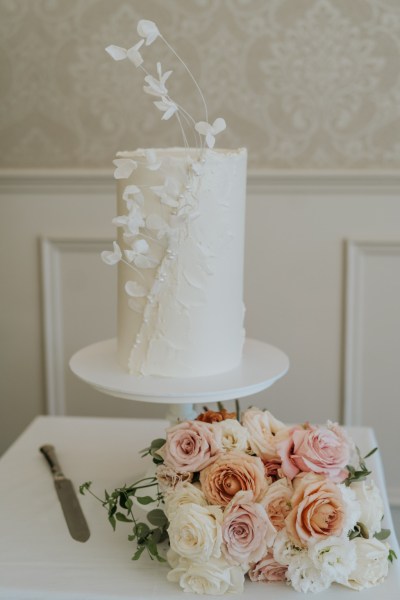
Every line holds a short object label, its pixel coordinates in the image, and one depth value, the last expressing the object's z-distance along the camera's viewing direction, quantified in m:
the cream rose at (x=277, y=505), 0.97
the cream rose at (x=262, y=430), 1.04
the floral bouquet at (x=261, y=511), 0.94
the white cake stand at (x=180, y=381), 1.07
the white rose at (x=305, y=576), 0.94
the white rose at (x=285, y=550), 0.95
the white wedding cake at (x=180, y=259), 1.08
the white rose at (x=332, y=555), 0.92
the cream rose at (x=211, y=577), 0.95
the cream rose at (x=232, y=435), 1.04
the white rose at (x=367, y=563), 0.95
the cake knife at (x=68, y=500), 1.13
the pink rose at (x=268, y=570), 0.98
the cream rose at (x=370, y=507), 0.97
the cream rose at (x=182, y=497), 0.99
